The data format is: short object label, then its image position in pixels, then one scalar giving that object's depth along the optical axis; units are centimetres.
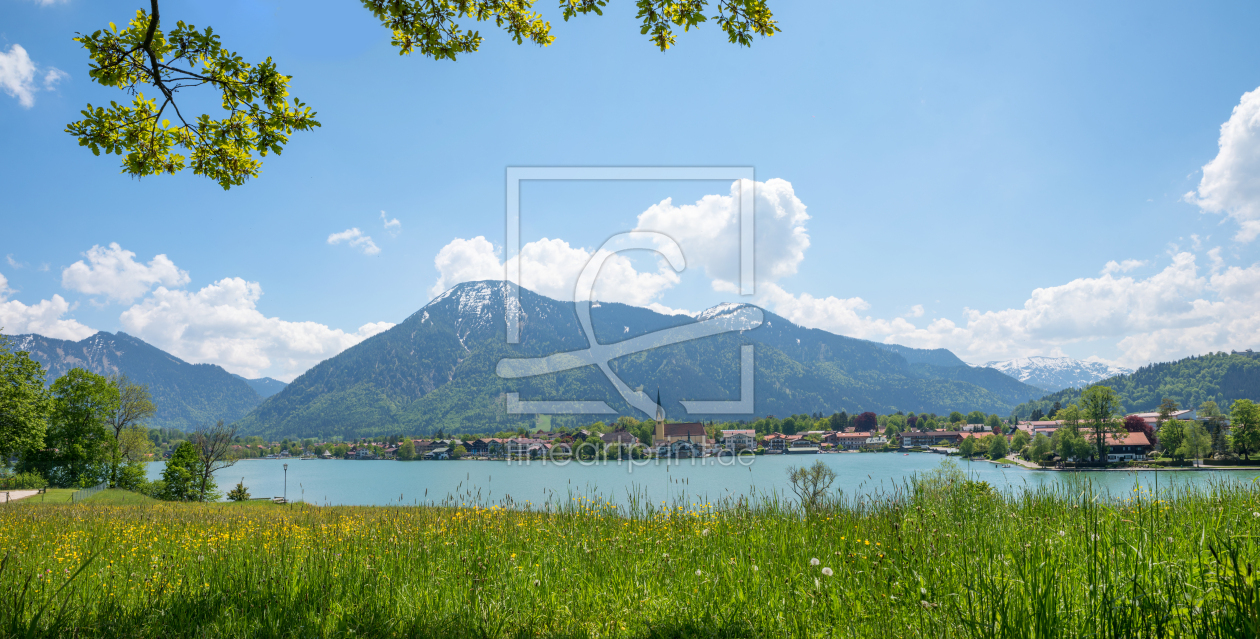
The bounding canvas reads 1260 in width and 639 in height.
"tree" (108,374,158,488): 4691
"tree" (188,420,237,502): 4656
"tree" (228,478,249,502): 4317
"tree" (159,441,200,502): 4362
